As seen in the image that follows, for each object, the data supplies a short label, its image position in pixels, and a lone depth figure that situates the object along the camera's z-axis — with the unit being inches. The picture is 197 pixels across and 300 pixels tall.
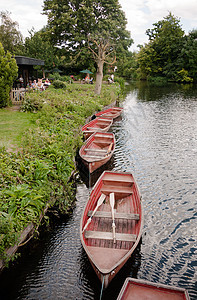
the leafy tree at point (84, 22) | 1274.6
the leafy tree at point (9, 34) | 1708.9
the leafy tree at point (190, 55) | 2379.4
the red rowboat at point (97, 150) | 445.4
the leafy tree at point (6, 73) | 611.5
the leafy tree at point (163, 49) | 2564.0
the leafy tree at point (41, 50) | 1567.4
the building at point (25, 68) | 765.3
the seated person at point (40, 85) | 892.3
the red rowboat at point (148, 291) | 186.2
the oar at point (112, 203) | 259.7
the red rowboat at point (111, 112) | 839.7
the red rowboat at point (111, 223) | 225.1
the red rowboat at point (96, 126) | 614.2
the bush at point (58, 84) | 975.6
